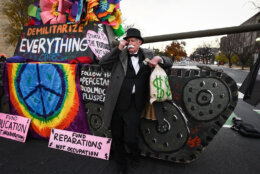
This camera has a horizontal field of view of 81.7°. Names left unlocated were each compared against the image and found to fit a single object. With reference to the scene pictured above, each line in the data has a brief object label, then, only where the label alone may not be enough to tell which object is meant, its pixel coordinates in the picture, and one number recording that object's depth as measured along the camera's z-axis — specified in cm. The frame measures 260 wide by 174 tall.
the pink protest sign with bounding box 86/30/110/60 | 260
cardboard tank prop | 178
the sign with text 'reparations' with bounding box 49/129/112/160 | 218
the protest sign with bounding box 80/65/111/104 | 219
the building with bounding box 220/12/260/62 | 4066
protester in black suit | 175
